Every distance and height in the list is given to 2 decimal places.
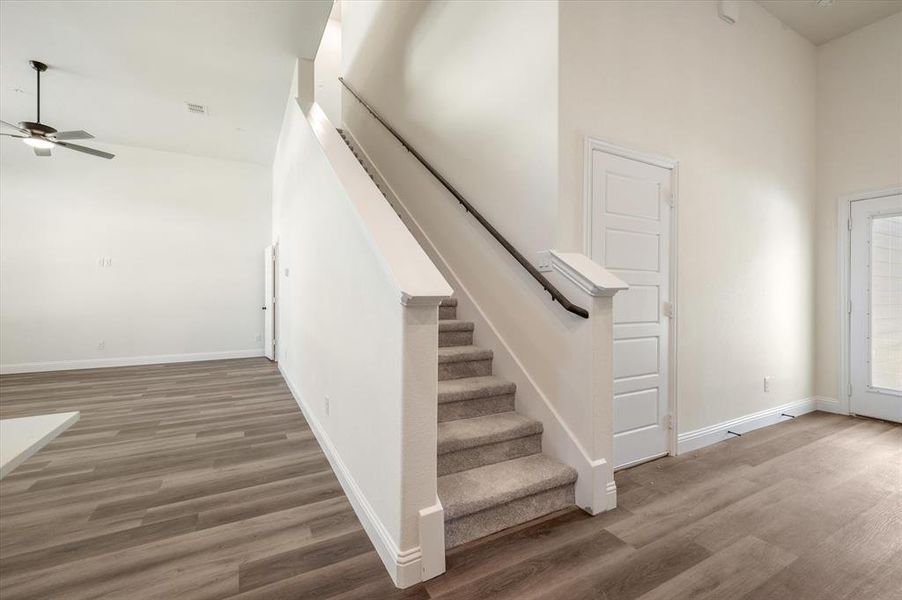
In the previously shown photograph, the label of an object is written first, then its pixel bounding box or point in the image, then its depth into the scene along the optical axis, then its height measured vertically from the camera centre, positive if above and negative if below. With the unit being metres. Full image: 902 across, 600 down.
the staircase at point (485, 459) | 1.95 -0.94
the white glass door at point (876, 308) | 3.73 -0.05
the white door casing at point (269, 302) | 6.29 -0.06
